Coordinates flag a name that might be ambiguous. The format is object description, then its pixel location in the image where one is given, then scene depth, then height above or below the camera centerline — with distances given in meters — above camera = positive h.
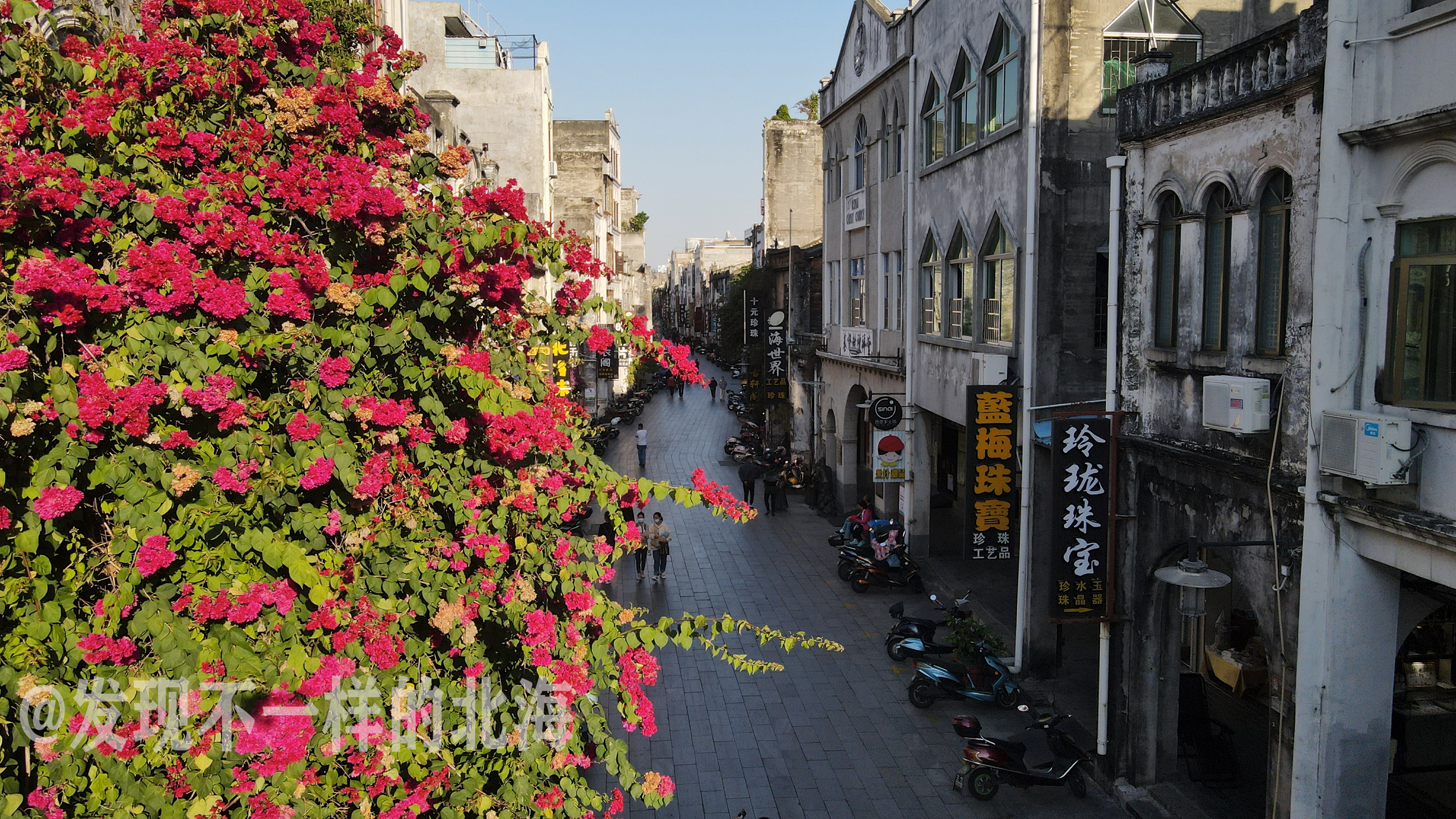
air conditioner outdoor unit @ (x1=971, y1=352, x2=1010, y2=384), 16.02 -1.01
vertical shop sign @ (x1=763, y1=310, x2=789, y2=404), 33.59 -1.79
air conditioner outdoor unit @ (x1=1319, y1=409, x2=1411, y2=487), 7.55 -1.11
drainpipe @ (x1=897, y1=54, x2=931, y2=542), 21.50 -0.50
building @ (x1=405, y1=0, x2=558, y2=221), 33.81 +7.06
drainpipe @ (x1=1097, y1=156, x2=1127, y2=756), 11.49 -0.12
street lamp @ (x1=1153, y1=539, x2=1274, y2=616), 9.25 -2.46
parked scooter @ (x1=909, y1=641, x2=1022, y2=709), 14.04 -5.11
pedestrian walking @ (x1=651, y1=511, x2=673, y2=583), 20.11 -4.54
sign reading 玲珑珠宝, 11.27 -2.31
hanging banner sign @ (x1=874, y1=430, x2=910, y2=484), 21.38 -3.11
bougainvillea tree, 4.02 -0.62
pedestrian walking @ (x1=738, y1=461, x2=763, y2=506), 26.69 -4.36
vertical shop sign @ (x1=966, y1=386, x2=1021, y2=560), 15.33 -2.45
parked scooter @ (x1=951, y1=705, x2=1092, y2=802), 11.34 -5.04
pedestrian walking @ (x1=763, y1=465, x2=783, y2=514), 27.69 -4.91
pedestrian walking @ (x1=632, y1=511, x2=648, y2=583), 20.44 -4.90
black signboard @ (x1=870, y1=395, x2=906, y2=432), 20.92 -2.19
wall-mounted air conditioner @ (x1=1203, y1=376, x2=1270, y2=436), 9.10 -0.94
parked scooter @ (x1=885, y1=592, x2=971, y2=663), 15.39 -5.01
